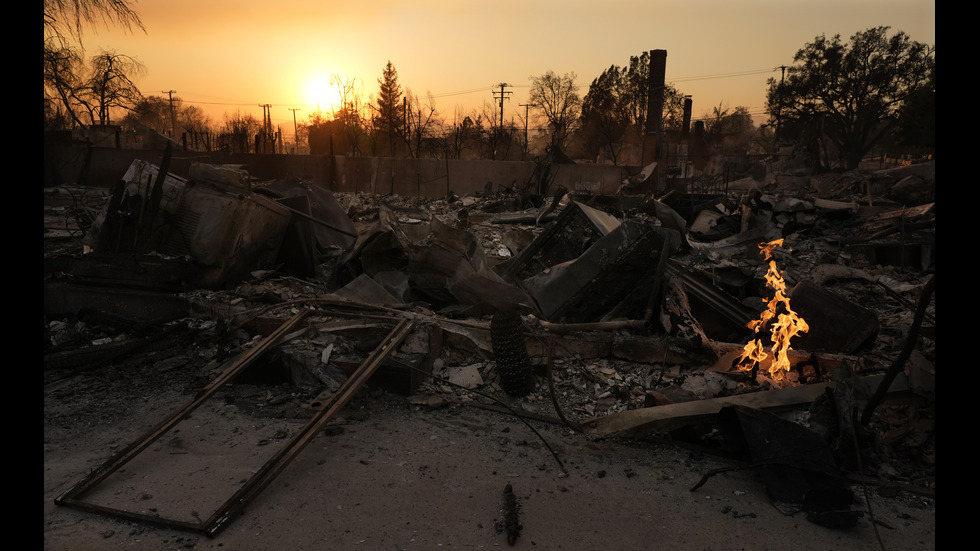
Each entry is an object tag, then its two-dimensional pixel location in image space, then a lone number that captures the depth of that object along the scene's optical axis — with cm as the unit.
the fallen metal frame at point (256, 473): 279
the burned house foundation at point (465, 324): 377
